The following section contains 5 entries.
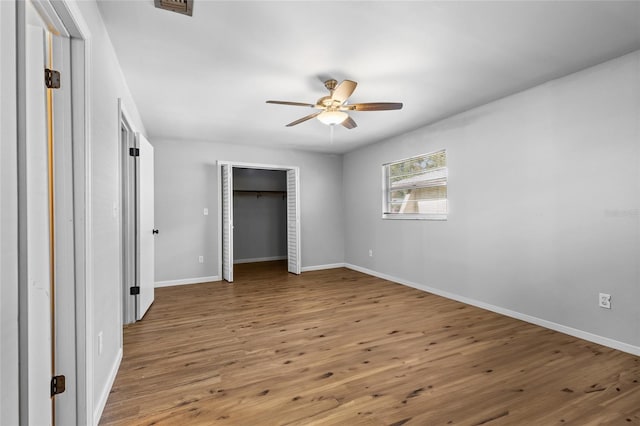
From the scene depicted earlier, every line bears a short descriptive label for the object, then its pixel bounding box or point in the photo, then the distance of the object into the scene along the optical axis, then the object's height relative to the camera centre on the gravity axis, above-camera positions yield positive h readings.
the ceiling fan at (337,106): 2.62 +1.01
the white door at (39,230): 1.14 -0.05
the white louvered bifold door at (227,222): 4.90 -0.13
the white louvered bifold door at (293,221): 5.50 -0.13
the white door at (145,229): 3.22 -0.15
